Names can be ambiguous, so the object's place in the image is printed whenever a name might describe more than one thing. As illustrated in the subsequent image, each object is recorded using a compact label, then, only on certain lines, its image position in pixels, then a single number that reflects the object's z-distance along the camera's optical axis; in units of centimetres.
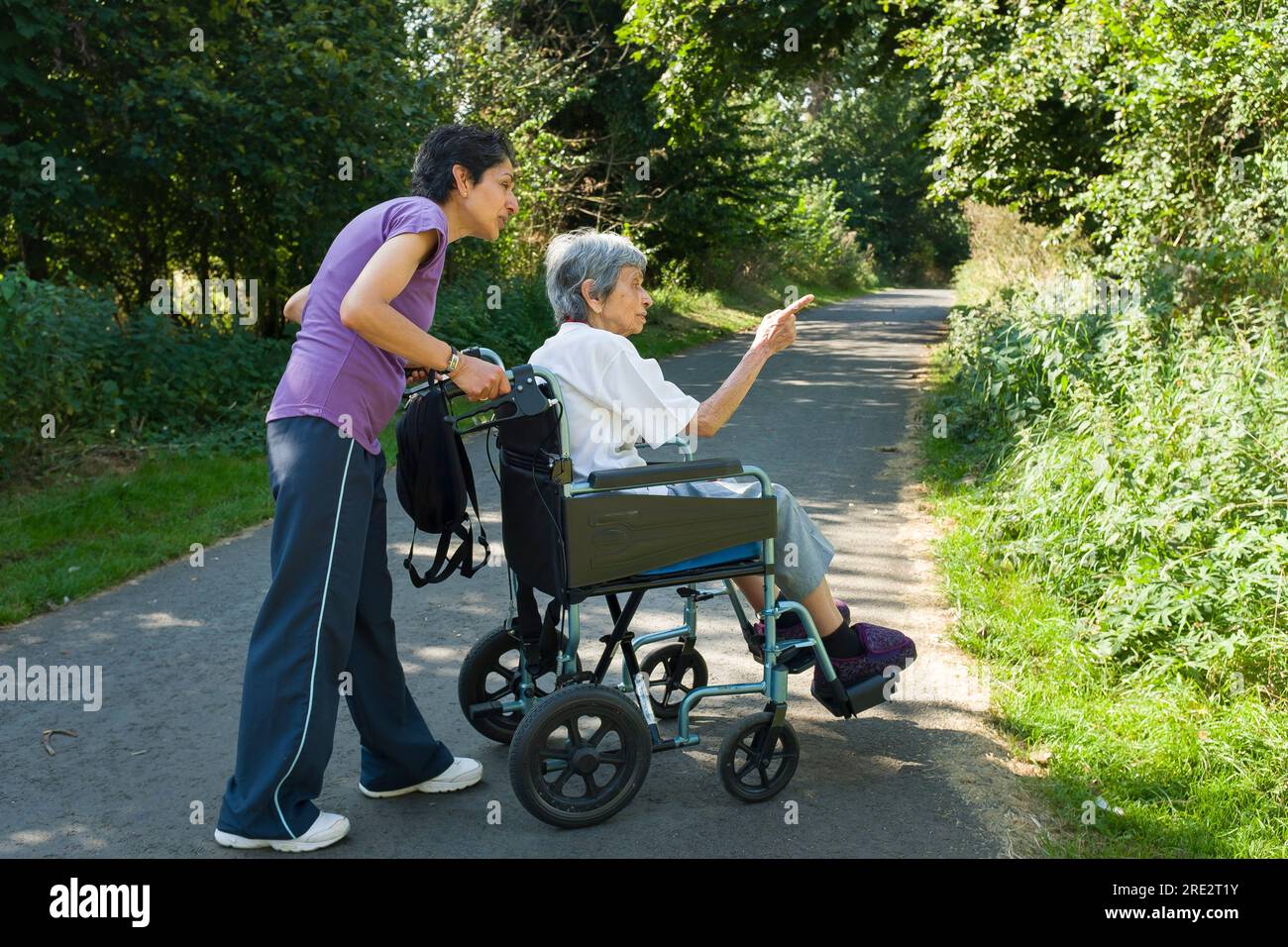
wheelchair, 344
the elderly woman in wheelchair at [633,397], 362
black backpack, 353
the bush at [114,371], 766
